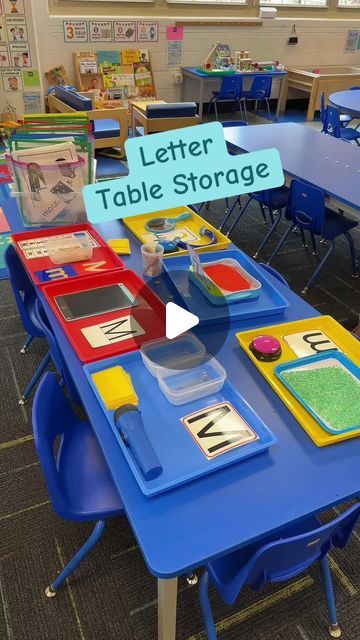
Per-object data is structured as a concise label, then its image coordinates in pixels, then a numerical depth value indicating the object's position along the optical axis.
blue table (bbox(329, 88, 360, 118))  4.39
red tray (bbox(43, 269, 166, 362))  1.36
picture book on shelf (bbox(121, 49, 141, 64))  5.89
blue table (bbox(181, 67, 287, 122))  5.95
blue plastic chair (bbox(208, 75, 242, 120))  6.00
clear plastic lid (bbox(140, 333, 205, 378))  1.26
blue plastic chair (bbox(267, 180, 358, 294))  2.72
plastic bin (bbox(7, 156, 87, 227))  1.97
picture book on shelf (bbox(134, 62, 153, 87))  6.02
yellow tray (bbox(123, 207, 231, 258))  1.85
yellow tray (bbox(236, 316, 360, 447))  1.11
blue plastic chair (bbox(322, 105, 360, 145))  4.38
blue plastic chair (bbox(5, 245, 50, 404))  1.93
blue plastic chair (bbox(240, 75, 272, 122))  6.20
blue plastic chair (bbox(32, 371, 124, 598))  1.19
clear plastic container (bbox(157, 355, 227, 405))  1.18
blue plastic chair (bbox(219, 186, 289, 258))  3.21
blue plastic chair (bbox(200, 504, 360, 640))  0.98
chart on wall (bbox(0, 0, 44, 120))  4.77
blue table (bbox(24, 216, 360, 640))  0.89
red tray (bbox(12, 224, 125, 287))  1.71
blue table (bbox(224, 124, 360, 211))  2.71
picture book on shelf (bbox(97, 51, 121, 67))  5.77
